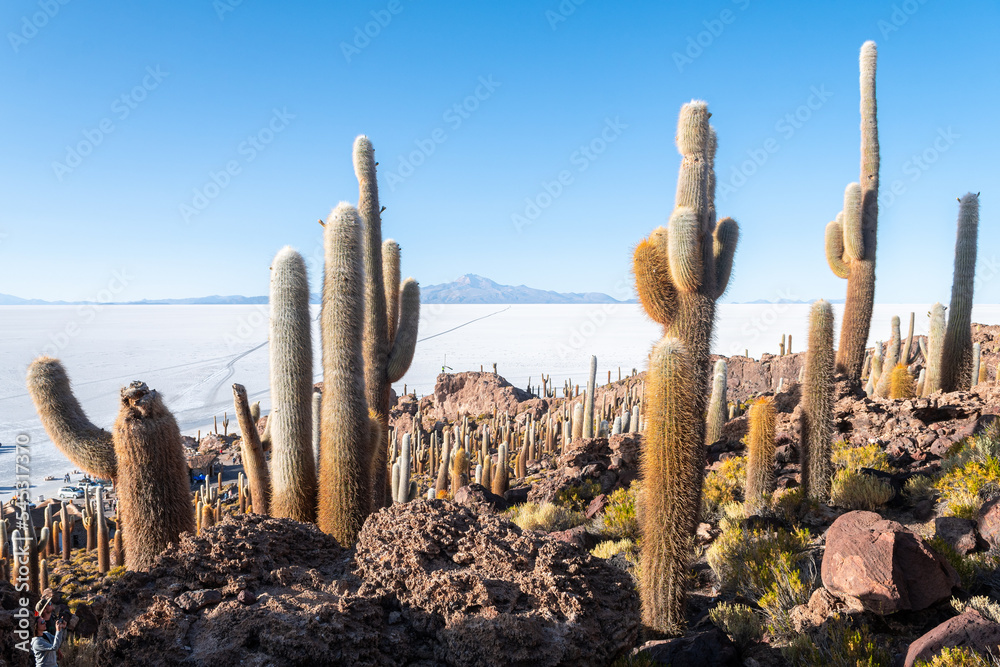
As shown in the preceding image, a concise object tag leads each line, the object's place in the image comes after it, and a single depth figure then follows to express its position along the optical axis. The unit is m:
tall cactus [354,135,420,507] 8.41
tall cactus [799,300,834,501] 7.21
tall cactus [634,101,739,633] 4.96
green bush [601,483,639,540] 7.23
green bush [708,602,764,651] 4.41
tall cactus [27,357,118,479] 5.39
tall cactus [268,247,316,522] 6.12
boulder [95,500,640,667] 2.55
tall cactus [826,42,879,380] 11.47
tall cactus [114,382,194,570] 4.88
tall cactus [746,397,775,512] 7.19
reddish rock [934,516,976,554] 5.14
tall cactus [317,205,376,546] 5.58
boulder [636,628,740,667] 3.71
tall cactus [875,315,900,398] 13.71
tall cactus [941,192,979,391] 11.25
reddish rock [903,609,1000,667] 3.20
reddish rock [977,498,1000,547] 5.06
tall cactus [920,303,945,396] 12.09
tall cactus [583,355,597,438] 14.06
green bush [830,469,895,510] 6.77
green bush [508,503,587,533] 7.82
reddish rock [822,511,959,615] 4.20
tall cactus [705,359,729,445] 12.11
